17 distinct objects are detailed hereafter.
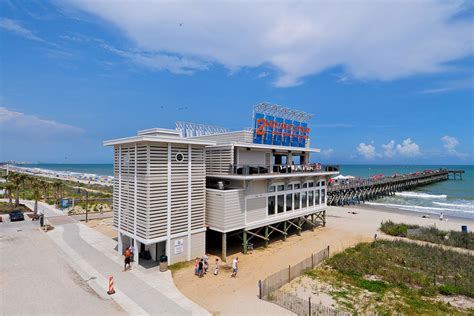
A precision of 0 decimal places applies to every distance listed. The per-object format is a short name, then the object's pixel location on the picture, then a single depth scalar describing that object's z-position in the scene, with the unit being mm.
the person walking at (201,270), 15383
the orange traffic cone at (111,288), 13102
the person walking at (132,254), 17375
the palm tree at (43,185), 36281
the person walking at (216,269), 15828
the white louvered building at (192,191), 16141
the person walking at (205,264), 15892
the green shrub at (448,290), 14031
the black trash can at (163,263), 15883
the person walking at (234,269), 15695
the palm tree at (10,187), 32481
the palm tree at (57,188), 37981
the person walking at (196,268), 15486
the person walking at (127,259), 16109
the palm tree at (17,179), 32812
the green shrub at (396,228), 26781
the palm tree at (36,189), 29031
